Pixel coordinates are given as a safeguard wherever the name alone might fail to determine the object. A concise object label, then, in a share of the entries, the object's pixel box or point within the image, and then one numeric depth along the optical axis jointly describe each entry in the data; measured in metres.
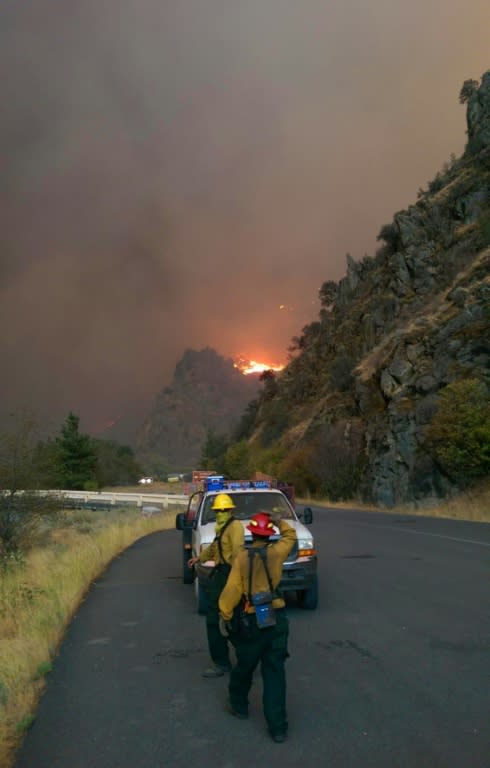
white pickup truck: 9.22
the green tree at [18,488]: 19.44
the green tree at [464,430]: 28.16
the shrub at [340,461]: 45.25
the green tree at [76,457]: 74.06
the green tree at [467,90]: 63.16
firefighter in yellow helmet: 6.53
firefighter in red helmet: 5.02
